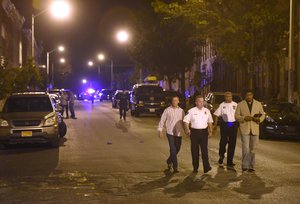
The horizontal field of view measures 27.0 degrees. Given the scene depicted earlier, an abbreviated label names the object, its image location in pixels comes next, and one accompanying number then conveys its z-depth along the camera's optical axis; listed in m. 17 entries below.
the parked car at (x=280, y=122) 21.88
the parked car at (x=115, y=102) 50.87
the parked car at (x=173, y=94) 39.92
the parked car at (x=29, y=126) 18.66
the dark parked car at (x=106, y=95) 80.84
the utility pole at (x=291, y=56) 28.31
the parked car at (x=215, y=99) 30.10
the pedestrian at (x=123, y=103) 34.38
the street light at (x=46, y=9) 35.86
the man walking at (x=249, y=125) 13.83
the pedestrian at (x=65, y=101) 36.34
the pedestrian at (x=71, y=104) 36.05
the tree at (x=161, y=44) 55.78
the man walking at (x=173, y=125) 13.73
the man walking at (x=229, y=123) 14.71
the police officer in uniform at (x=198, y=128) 13.45
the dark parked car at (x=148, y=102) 38.88
